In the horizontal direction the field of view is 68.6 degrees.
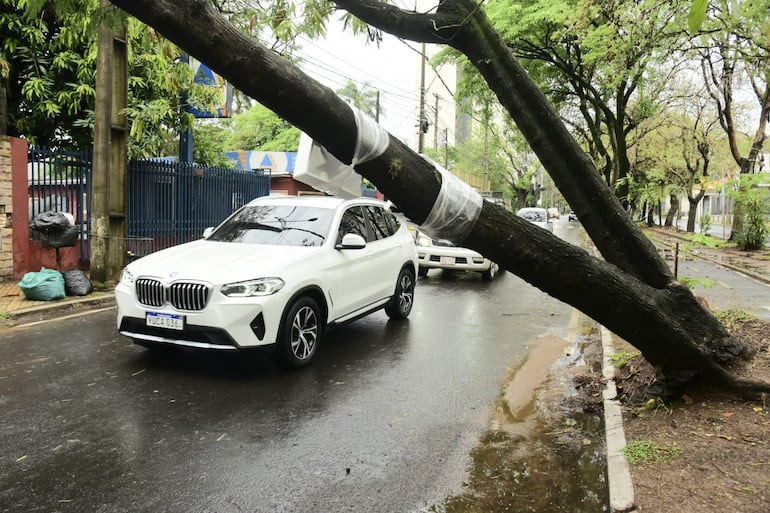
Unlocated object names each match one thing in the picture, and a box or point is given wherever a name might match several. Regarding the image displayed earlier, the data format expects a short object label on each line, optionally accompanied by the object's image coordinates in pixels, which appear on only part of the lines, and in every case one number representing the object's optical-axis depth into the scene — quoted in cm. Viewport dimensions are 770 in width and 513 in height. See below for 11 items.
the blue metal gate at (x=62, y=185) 1030
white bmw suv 516
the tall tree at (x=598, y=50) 918
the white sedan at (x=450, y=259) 1259
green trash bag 859
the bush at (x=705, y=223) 1617
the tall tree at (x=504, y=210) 316
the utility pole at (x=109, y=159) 970
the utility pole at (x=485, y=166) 5006
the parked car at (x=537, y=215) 2509
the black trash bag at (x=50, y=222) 933
